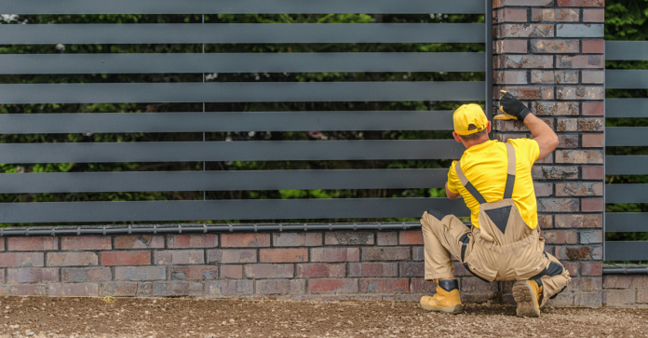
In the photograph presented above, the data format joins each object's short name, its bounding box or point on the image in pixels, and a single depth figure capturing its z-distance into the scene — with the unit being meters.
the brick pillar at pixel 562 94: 6.65
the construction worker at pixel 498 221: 5.73
